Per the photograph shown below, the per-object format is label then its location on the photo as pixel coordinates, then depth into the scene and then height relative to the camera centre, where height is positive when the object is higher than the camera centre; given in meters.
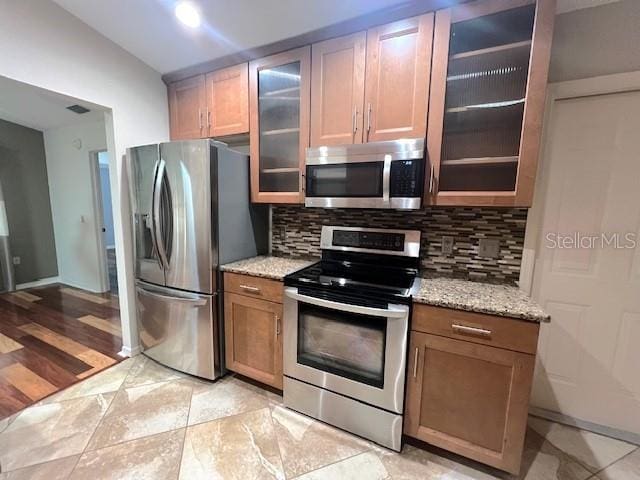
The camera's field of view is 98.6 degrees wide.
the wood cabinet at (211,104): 2.12 +0.80
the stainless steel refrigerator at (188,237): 1.88 -0.25
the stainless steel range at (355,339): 1.45 -0.76
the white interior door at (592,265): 1.51 -0.31
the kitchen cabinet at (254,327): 1.83 -0.85
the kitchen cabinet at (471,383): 1.25 -0.84
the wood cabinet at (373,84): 1.54 +0.74
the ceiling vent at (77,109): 3.20 +1.07
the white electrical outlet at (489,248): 1.73 -0.24
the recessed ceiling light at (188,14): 1.70 +1.19
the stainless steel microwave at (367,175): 1.54 +0.19
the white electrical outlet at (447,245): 1.83 -0.24
